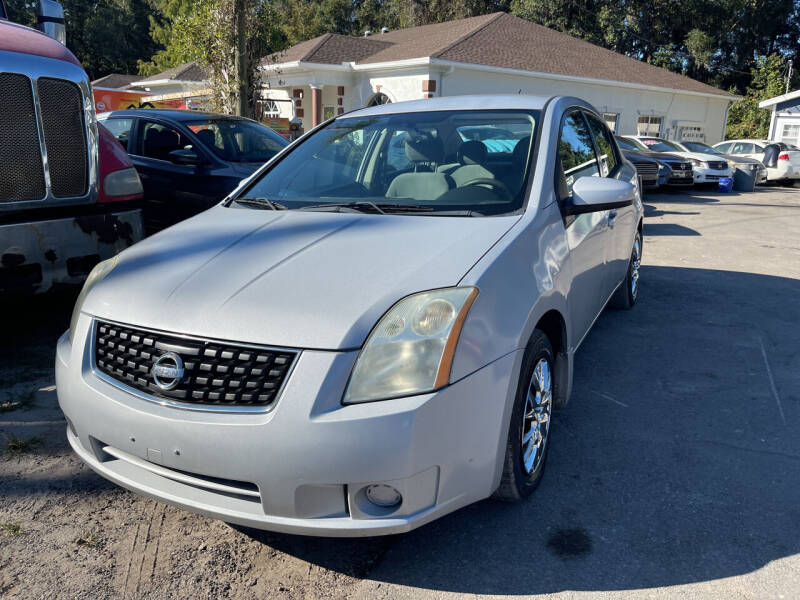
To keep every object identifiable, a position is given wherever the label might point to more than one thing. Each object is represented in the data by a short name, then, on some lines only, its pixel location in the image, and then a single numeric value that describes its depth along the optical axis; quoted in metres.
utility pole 11.52
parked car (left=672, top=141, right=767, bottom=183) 18.73
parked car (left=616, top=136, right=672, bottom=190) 14.37
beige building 18.20
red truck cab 3.98
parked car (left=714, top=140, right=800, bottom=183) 20.72
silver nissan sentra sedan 2.01
